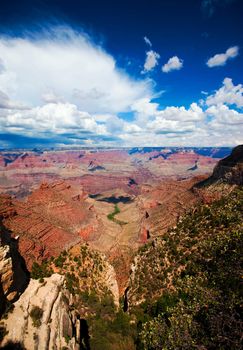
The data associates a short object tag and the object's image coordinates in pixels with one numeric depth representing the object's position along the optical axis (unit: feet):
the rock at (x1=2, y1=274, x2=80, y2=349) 87.97
